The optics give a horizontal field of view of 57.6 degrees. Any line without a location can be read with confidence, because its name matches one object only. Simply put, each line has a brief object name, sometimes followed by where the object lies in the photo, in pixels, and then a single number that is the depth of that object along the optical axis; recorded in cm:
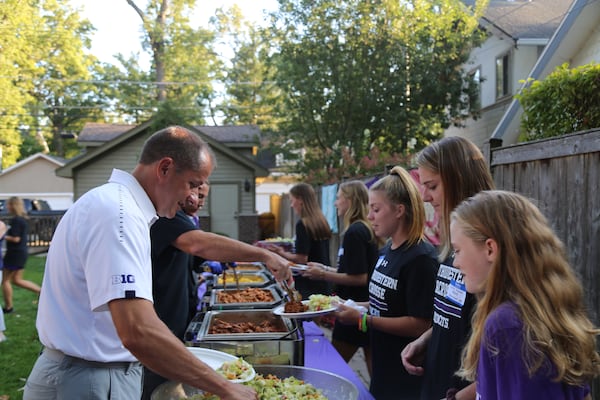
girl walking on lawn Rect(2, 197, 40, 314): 905
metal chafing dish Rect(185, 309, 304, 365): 267
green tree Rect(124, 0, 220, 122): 2995
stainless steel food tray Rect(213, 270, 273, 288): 518
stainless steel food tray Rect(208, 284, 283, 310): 381
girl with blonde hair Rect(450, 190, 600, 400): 142
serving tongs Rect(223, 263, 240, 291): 469
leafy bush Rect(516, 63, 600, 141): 564
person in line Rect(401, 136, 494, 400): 215
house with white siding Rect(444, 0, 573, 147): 1413
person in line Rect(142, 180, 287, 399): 296
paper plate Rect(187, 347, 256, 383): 240
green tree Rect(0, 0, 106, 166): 2111
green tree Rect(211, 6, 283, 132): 3631
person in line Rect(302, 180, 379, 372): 427
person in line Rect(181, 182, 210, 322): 397
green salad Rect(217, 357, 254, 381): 217
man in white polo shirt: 170
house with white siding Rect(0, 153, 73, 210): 3978
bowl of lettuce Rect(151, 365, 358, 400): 214
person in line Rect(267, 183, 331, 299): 573
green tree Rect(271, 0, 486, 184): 1402
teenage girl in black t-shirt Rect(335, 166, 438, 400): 270
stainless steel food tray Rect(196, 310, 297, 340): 280
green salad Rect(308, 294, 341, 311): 330
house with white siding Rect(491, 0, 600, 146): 991
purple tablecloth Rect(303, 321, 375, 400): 277
